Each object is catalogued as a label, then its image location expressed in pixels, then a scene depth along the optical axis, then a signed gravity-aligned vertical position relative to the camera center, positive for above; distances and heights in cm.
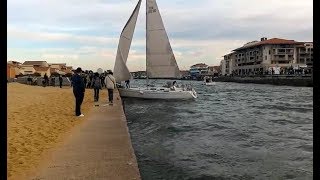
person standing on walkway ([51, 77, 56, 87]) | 3634 +53
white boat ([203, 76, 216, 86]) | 6991 +45
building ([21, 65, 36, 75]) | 9024 +570
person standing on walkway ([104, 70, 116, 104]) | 1427 +7
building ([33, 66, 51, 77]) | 9212 +552
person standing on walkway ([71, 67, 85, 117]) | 1066 -6
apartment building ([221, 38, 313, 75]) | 8535 +984
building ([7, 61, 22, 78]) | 5739 +286
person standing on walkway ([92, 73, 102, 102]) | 1588 -10
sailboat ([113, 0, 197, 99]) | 2375 +326
